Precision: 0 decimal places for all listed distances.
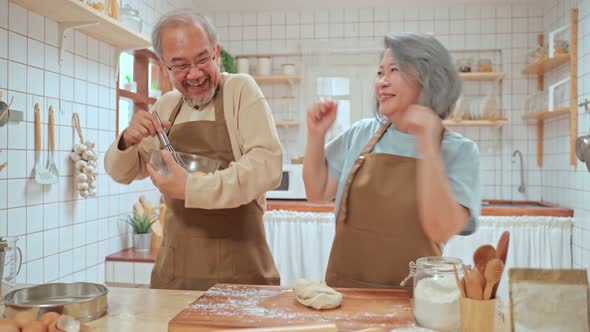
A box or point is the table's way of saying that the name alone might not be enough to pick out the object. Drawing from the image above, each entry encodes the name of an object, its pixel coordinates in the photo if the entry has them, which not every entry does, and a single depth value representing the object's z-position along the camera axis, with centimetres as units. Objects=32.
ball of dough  113
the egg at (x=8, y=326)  99
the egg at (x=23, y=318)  102
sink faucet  423
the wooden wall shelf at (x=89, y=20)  213
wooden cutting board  105
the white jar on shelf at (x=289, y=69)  436
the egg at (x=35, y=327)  99
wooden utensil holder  89
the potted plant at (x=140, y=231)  316
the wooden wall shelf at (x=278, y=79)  432
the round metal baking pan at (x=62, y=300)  110
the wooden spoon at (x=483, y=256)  88
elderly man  145
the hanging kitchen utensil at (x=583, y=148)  287
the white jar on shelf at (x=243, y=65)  444
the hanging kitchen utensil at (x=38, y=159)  222
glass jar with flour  98
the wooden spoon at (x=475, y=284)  88
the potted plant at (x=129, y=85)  319
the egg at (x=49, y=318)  102
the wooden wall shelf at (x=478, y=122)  406
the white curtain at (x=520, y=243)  345
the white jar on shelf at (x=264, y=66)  442
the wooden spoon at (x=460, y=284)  90
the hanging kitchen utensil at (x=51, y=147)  231
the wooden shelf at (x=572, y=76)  335
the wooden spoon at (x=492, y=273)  83
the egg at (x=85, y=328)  106
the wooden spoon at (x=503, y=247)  85
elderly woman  132
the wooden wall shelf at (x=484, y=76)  410
